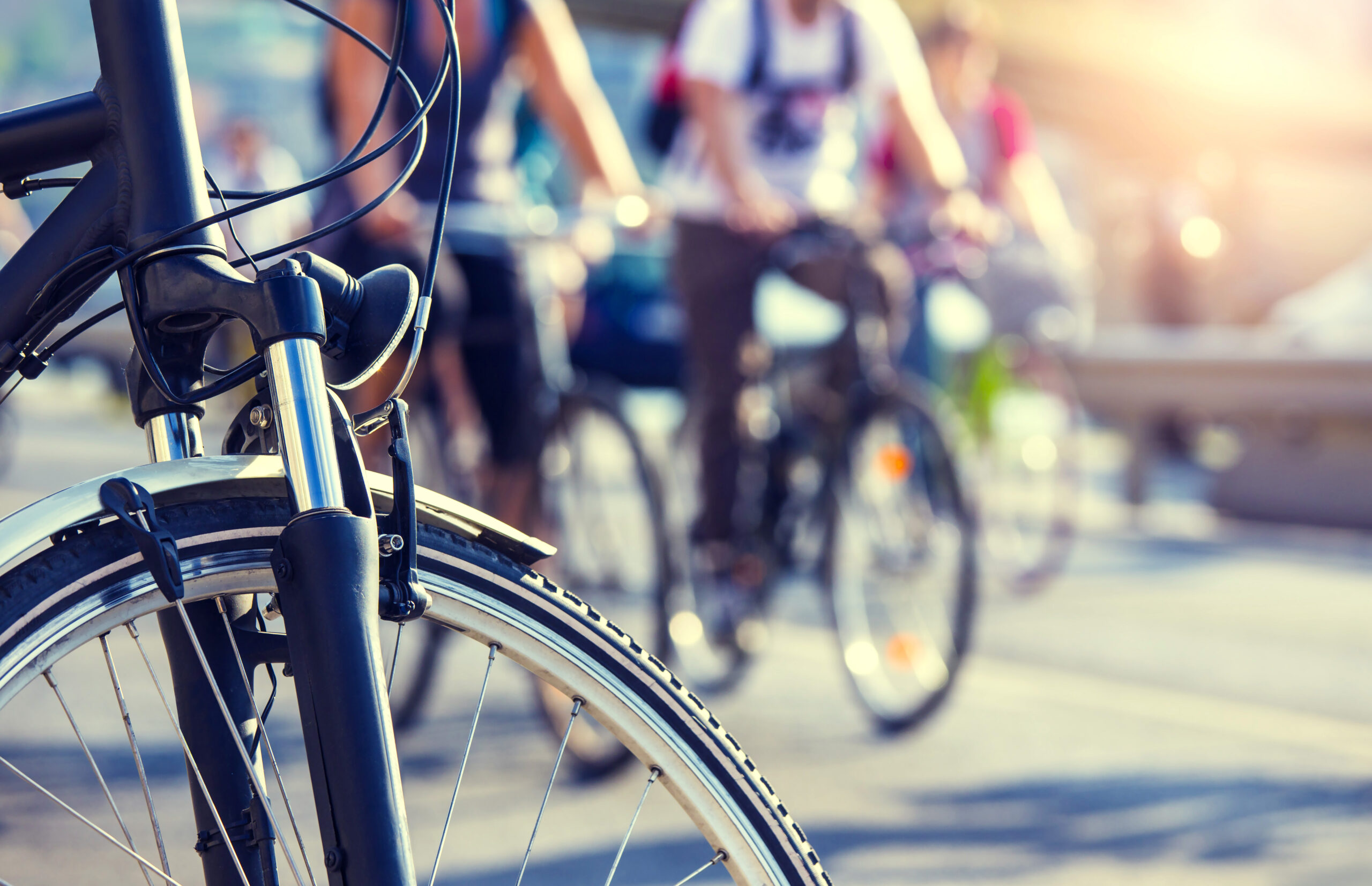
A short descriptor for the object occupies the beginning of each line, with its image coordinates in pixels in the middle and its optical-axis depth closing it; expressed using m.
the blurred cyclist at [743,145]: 8.37
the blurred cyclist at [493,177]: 7.18
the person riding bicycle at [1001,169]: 13.30
